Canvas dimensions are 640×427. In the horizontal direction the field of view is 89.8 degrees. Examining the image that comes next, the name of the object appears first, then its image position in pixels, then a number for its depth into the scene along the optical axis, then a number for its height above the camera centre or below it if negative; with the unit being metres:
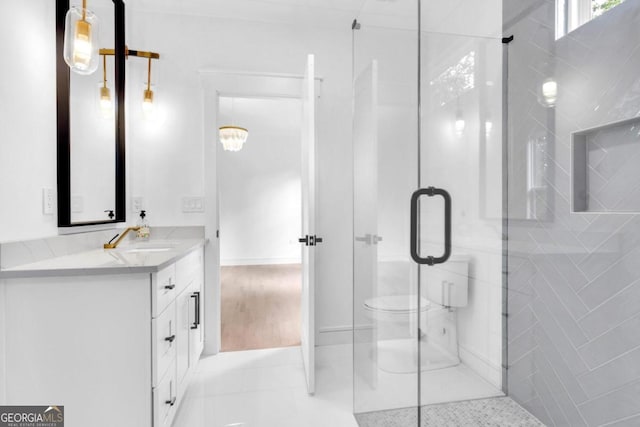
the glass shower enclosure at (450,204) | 1.19 +0.02
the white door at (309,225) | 1.90 -0.10
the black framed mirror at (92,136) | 1.65 +0.43
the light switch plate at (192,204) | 2.46 +0.04
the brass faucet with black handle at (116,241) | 1.97 -0.20
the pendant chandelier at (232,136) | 4.20 +0.96
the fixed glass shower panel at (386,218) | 1.27 -0.04
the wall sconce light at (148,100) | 2.35 +0.81
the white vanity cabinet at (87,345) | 1.25 -0.54
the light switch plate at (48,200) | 1.55 +0.05
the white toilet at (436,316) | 1.21 -0.42
